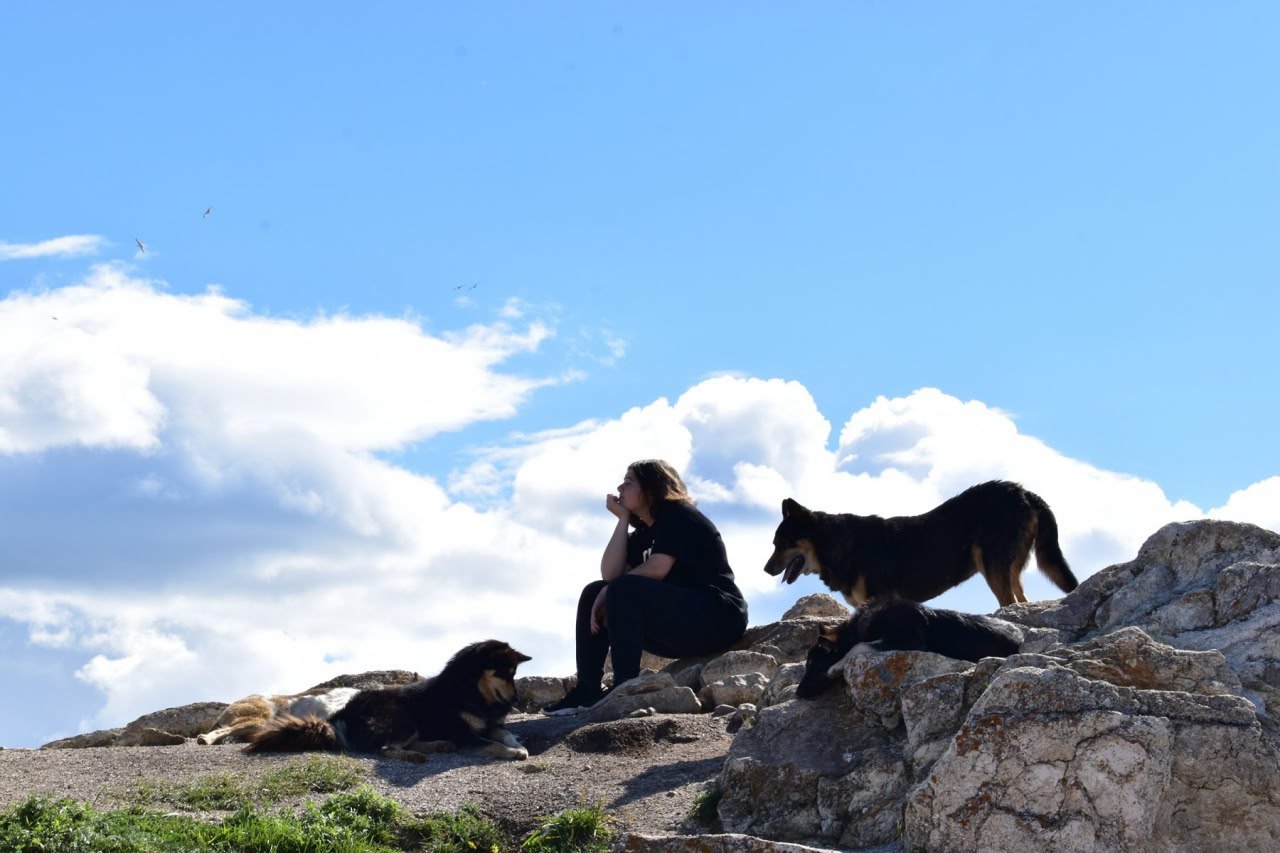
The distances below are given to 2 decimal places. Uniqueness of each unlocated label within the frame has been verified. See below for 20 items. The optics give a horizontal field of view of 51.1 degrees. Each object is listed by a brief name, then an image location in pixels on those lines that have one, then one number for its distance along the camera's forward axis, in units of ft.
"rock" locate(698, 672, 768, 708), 35.50
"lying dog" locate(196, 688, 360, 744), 34.53
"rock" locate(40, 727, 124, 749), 38.01
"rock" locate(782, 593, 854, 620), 47.19
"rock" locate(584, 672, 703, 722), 34.40
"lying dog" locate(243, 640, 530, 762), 31.65
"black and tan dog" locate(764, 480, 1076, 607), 43.75
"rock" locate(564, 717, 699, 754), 30.83
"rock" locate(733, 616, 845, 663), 39.19
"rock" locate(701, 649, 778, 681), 37.58
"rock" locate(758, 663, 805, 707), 30.09
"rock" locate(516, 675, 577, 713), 41.96
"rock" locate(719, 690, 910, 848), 23.58
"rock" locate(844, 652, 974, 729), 25.54
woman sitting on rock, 36.47
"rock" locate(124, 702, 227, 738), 40.14
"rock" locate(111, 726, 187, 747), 36.06
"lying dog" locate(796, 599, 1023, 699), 28.09
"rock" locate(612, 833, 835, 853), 20.81
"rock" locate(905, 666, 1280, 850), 20.99
